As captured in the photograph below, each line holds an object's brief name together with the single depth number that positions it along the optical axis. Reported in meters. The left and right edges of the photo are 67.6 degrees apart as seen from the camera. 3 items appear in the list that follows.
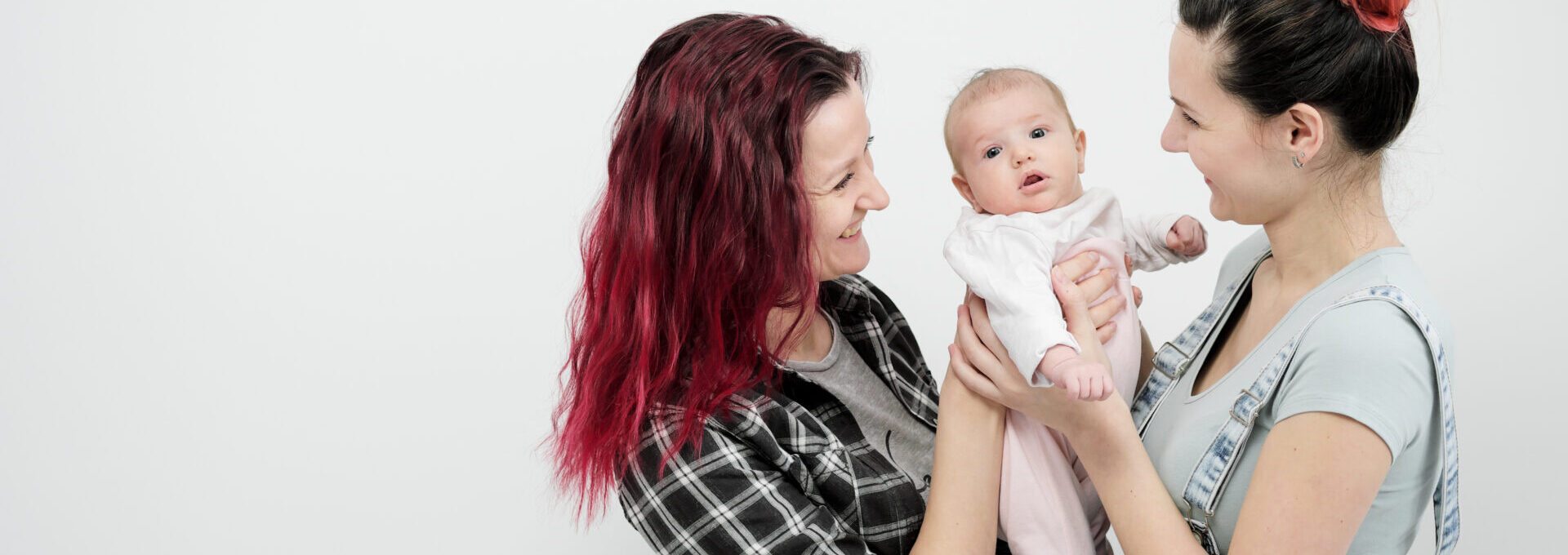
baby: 2.32
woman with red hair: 2.17
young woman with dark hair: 1.82
